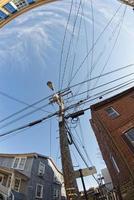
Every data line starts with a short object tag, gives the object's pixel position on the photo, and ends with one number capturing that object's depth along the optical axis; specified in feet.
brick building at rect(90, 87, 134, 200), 23.91
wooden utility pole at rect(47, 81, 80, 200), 11.53
